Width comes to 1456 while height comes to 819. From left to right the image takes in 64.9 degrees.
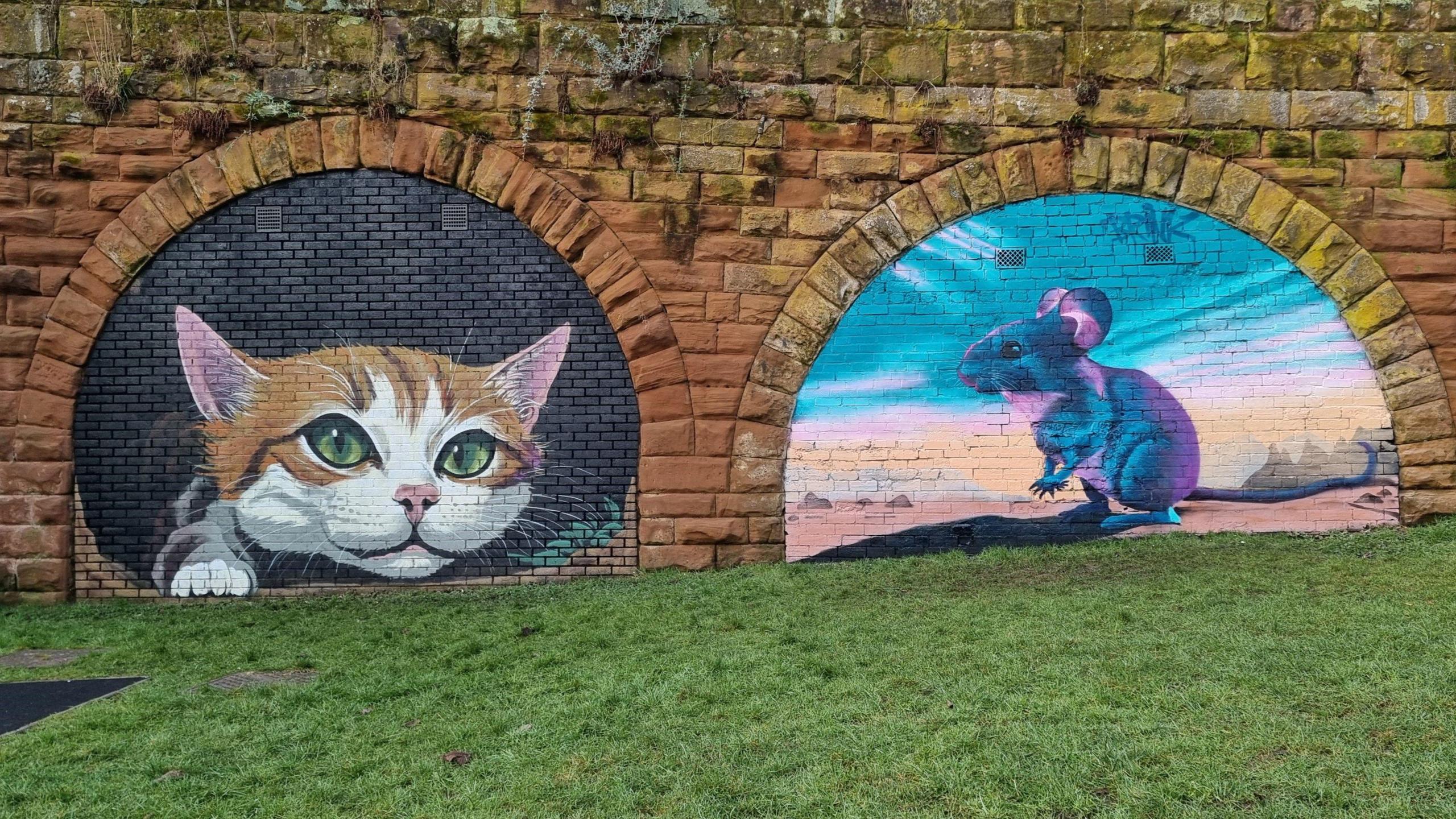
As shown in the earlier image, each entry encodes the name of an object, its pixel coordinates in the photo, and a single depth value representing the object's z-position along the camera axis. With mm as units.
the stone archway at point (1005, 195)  8883
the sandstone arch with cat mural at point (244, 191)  8758
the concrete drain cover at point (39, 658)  7184
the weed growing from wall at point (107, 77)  8656
